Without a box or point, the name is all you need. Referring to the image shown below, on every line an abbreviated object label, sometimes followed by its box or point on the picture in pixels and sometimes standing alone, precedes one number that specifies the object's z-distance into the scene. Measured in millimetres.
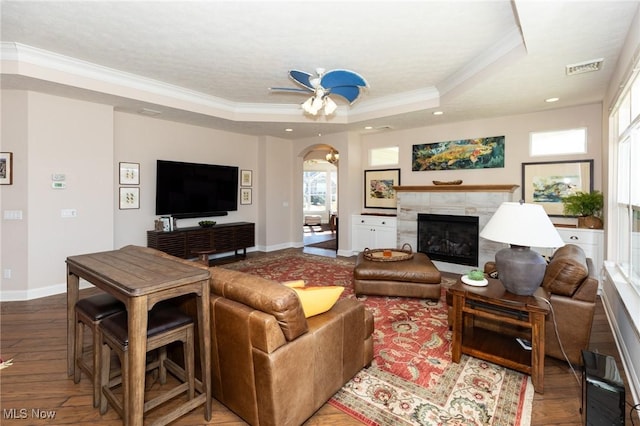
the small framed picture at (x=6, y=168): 3906
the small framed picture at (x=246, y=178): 7094
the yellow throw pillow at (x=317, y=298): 1979
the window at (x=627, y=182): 2803
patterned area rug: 1947
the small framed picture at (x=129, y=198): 5168
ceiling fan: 3160
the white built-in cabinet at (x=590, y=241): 4160
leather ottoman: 3871
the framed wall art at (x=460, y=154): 5363
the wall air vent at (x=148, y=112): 4873
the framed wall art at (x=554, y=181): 4621
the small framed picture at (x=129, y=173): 5129
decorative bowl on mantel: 5527
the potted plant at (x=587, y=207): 4219
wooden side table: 2178
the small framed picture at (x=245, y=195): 7125
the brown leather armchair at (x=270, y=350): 1636
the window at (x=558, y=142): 4658
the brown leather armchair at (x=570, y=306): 2316
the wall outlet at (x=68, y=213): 4277
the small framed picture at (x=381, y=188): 6656
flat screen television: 5543
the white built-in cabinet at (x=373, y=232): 6352
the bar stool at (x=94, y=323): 1905
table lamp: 2230
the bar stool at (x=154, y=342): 1674
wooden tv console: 5254
